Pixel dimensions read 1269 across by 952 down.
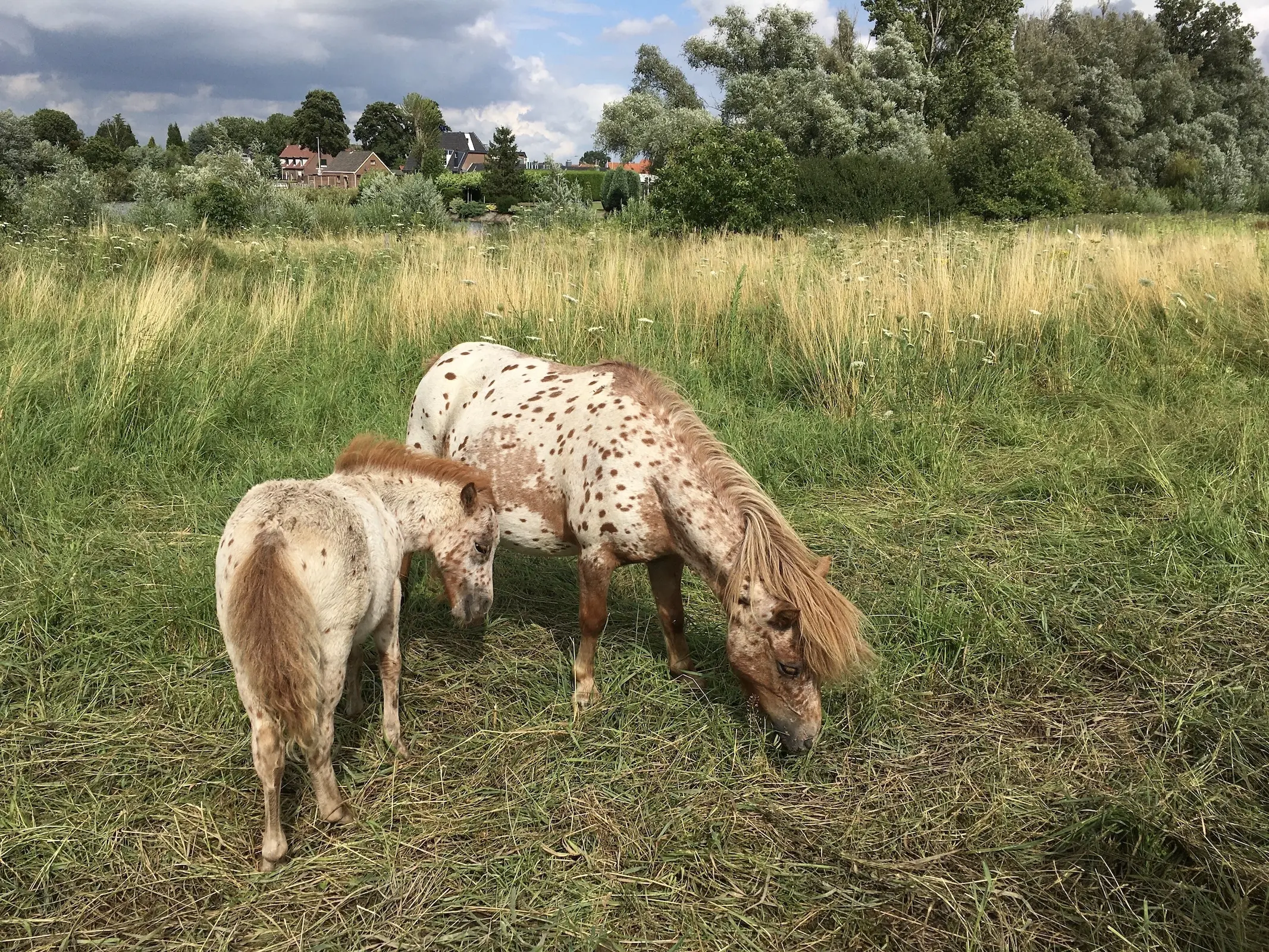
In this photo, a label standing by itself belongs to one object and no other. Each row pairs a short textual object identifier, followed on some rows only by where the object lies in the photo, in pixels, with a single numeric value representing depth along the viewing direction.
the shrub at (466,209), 30.58
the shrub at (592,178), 49.72
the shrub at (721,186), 12.95
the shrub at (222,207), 16.59
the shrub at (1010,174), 19.20
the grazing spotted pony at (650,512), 2.82
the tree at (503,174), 47.19
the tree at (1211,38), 37.41
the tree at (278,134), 102.25
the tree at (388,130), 93.25
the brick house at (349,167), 77.12
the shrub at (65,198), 13.70
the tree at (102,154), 58.53
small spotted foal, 2.28
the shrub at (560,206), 14.71
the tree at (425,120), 90.06
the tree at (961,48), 30.62
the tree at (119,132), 81.25
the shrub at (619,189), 31.30
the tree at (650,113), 44.91
